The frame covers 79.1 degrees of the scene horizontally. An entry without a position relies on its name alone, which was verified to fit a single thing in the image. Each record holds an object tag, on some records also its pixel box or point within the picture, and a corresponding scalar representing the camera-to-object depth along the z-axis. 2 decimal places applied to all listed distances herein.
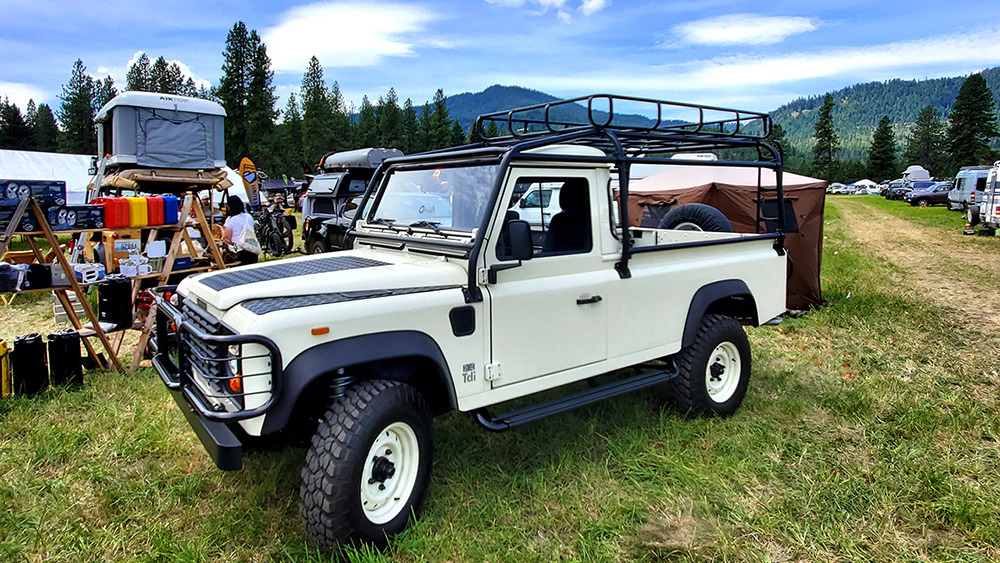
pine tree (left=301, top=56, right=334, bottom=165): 69.81
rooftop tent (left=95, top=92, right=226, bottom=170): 10.61
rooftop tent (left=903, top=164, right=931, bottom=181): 64.04
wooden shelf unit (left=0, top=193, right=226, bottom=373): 5.38
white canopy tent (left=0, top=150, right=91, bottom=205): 18.53
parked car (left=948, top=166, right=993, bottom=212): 25.25
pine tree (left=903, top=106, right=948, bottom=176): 89.44
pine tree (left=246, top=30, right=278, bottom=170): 57.50
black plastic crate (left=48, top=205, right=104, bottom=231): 5.61
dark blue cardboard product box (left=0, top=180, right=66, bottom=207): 5.27
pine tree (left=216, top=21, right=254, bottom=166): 58.00
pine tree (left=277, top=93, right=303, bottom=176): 65.38
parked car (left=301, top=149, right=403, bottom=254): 13.41
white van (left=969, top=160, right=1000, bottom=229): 19.58
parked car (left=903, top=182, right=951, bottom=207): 37.62
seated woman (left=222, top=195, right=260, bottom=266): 9.10
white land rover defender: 2.90
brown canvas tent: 8.62
